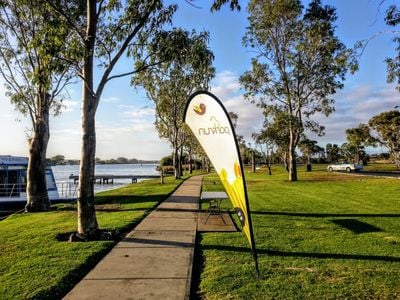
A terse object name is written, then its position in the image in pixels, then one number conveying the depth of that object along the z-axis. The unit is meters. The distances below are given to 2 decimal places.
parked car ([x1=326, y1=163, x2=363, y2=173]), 53.34
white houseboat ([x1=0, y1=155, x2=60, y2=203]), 25.16
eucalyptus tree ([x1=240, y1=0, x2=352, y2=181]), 31.70
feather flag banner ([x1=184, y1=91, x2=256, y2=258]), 5.10
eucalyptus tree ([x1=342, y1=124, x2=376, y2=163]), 53.91
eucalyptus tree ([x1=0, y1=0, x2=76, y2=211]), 16.69
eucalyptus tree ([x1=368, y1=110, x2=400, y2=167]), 47.46
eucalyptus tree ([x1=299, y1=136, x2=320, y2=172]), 81.21
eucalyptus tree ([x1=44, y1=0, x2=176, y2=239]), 9.94
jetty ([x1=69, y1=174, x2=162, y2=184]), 62.97
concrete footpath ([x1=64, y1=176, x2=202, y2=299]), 5.55
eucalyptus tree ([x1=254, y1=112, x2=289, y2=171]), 43.69
